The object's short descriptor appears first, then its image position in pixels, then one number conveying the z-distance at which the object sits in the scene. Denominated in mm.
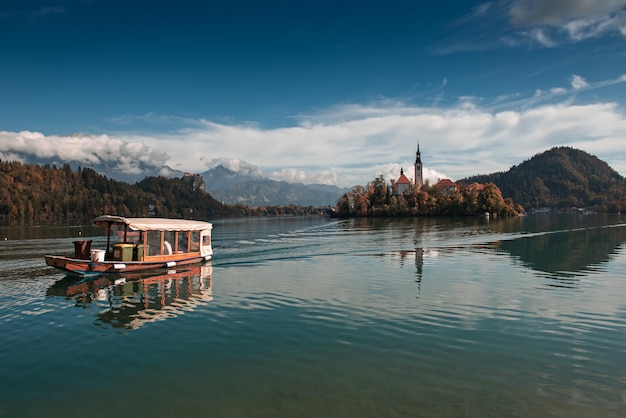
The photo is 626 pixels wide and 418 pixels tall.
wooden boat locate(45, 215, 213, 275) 34094
